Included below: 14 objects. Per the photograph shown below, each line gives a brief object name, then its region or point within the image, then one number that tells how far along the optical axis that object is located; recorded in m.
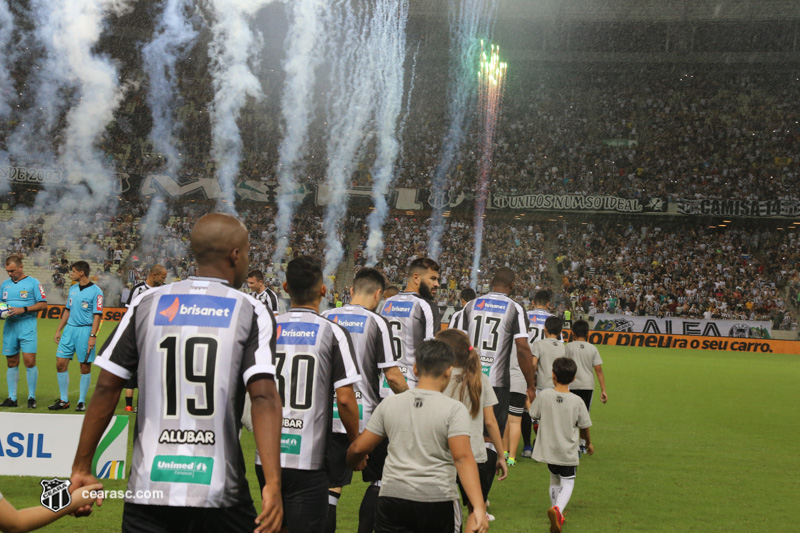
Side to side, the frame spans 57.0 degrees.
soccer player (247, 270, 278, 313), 11.58
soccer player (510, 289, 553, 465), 9.07
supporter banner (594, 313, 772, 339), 31.19
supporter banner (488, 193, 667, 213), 39.34
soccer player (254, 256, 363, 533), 4.30
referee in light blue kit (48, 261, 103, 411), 11.27
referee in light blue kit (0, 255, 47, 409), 11.16
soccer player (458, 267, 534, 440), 7.87
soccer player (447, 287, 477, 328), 11.05
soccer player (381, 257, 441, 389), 7.08
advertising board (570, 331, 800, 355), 29.94
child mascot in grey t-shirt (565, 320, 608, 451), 10.10
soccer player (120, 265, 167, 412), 10.25
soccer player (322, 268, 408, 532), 5.11
